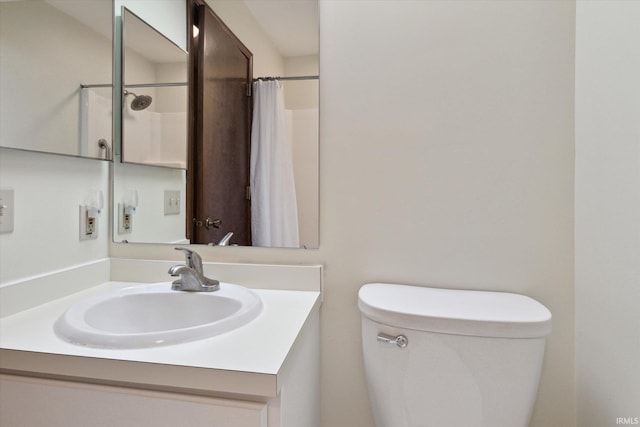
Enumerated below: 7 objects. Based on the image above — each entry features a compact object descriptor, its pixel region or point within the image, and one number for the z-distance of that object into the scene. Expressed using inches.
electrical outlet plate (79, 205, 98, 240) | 40.9
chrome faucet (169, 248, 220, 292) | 36.8
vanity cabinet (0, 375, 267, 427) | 22.4
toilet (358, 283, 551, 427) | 29.7
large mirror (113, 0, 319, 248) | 40.5
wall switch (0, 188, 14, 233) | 31.5
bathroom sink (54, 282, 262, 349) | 32.7
